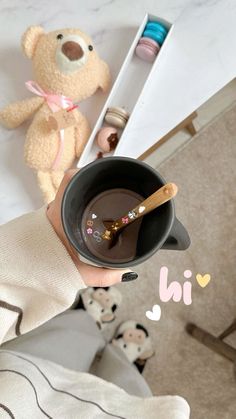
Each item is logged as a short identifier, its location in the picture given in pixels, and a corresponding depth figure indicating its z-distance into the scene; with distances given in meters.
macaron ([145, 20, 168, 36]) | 0.83
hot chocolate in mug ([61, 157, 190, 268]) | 0.48
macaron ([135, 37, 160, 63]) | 0.82
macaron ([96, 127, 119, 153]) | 0.80
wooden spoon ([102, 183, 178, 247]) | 0.45
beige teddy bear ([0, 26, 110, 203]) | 0.77
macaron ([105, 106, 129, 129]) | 0.80
